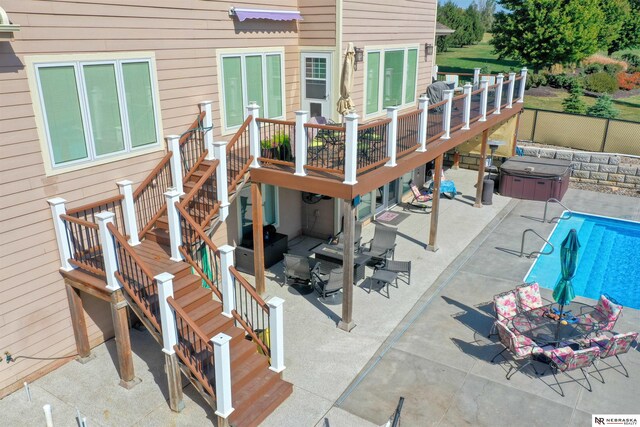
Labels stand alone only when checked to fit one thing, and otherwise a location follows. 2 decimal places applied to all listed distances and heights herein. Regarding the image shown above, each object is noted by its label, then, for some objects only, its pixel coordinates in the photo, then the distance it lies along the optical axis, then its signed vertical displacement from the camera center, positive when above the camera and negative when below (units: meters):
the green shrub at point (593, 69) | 41.10 -2.65
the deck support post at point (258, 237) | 11.30 -4.29
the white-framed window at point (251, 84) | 11.56 -1.11
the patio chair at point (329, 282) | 11.43 -5.26
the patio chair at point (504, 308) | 10.27 -5.23
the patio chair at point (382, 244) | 13.19 -5.14
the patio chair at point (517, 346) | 9.08 -5.24
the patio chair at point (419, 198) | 17.81 -5.37
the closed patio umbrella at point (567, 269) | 9.28 -4.04
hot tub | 18.61 -5.05
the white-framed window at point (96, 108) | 8.34 -1.22
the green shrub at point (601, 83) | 37.06 -3.37
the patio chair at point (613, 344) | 8.90 -5.14
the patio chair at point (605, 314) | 9.90 -5.20
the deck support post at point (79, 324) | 9.10 -4.93
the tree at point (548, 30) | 33.97 +0.24
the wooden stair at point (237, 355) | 7.98 -4.99
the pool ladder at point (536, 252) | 14.15 -5.74
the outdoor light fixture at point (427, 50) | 17.22 -0.50
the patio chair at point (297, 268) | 11.94 -5.14
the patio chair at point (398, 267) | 12.39 -5.31
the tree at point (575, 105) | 26.28 -3.47
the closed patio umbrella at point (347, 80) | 12.41 -1.05
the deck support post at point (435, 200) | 13.91 -4.26
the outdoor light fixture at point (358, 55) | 13.16 -0.52
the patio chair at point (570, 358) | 8.76 -5.24
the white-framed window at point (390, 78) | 14.33 -1.22
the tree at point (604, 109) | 25.03 -3.48
